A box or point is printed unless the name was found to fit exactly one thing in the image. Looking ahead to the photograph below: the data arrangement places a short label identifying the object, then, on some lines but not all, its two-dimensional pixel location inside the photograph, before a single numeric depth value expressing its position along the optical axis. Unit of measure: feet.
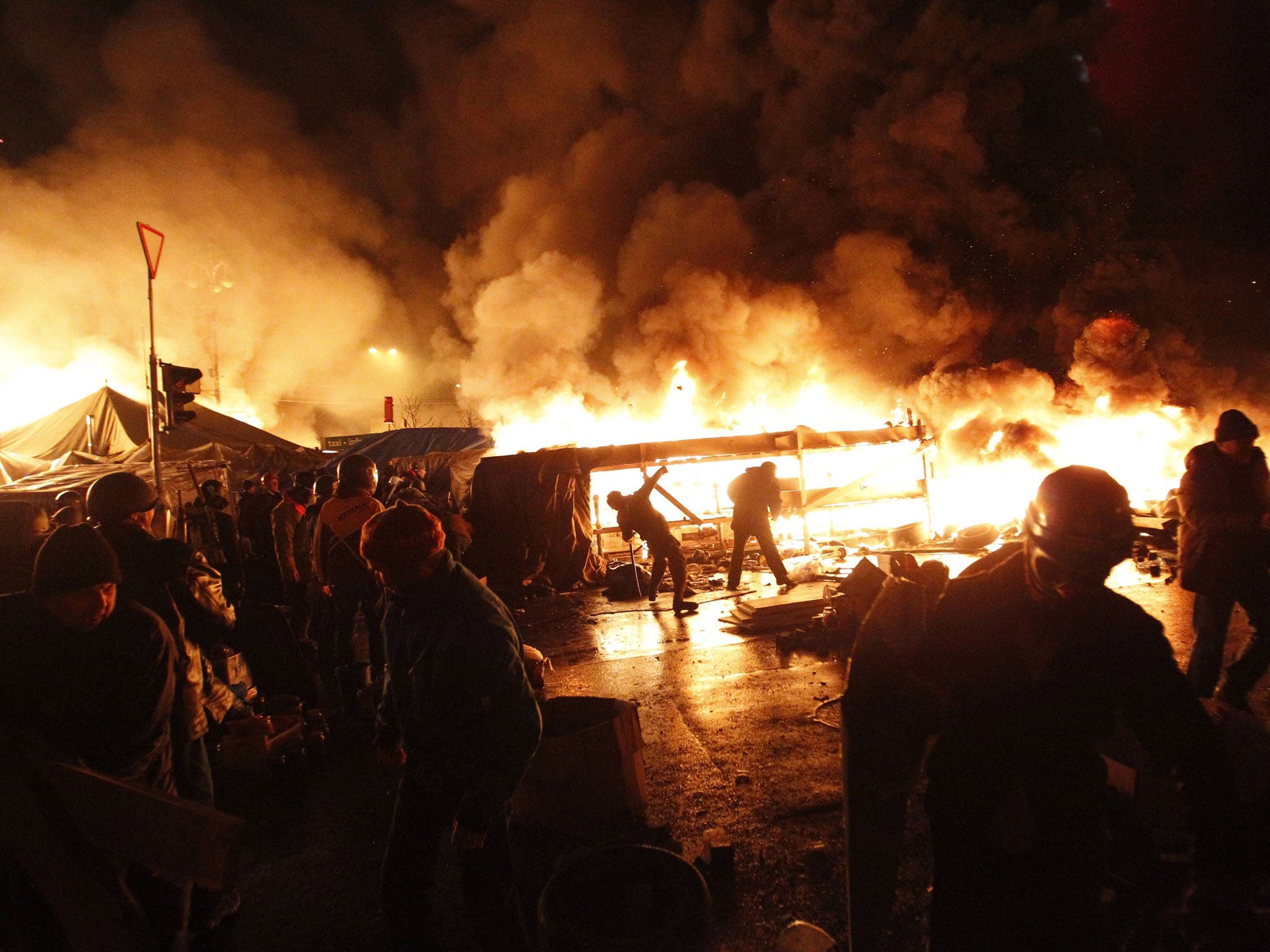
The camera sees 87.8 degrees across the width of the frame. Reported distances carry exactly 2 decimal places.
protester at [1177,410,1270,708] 13.80
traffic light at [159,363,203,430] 26.45
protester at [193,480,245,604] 26.30
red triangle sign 26.18
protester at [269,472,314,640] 24.61
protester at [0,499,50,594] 14.98
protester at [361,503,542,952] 7.48
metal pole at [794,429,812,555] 41.27
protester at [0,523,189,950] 7.32
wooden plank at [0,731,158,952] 5.96
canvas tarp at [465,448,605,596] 39.83
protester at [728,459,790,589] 31.42
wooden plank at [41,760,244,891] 6.01
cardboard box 11.06
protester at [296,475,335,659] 19.39
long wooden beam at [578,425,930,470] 40.01
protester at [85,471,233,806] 9.10
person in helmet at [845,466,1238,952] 5.61
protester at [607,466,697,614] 29.78
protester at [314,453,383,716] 16.58
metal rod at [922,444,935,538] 43.45
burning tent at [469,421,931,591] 39.65
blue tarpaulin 62.34
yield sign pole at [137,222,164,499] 25.94
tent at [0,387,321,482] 44.32
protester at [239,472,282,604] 27.58
